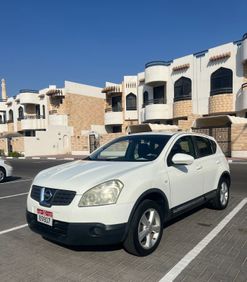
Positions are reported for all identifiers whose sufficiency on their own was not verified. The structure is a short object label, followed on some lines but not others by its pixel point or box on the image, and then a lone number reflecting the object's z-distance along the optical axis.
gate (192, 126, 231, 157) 19.78
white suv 3.22
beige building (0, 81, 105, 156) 34.25
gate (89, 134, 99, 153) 27.78
